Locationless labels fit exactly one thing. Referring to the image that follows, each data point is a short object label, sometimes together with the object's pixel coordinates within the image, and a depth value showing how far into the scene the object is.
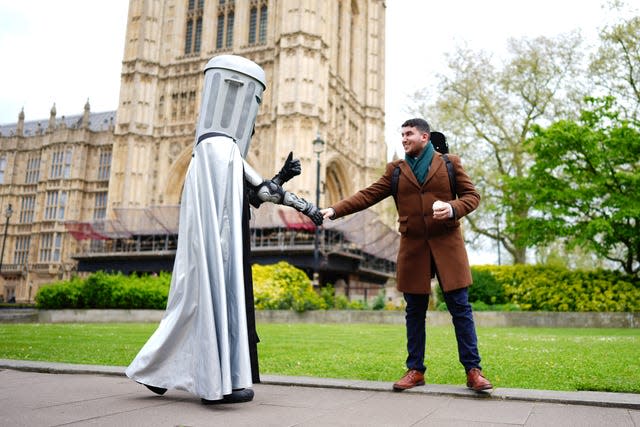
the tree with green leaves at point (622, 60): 17.81
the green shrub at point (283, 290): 15.38
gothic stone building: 31.39
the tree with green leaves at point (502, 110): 20.30
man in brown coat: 3.70
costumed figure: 3.31
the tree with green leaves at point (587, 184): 14.05
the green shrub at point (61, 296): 16.16
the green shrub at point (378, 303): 16.12
